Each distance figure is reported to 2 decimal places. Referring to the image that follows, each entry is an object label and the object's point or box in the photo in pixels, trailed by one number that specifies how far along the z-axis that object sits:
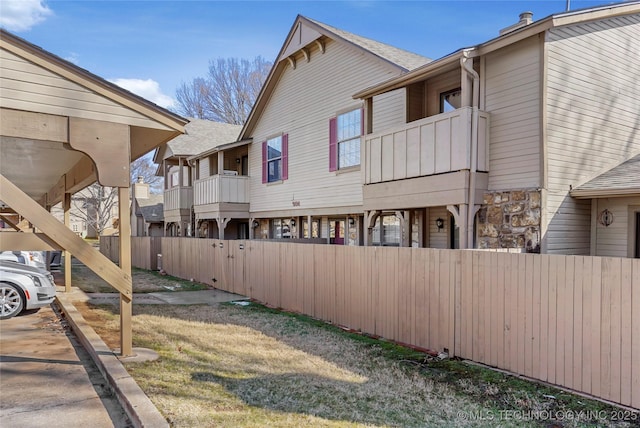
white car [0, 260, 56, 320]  8.54
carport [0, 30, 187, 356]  4.74
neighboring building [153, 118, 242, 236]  21.19
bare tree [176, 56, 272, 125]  37.47
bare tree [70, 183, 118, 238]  35.45
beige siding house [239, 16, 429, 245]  12.30
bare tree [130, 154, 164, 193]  42.00
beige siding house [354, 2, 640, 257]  7.96
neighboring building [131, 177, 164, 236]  29.52
